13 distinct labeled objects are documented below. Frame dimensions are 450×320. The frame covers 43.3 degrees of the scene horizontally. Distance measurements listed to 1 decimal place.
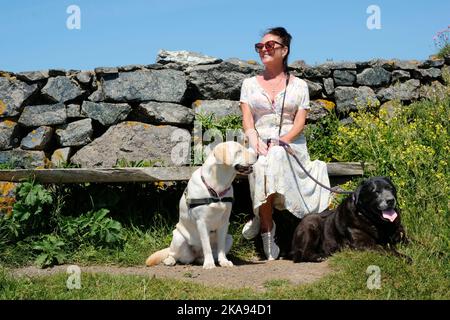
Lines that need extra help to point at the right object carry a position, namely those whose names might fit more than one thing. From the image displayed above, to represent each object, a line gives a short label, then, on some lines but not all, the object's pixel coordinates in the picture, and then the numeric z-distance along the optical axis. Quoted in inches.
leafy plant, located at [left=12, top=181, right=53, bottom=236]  238.1
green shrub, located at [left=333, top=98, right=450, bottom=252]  226.7
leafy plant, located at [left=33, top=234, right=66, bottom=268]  223.0
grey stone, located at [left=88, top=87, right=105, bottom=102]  303.9
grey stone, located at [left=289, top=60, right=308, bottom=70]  321.1
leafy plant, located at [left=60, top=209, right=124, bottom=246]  235.6
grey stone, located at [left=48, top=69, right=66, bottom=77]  304.7
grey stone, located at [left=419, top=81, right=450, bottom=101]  329.7
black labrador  202.4
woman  227.5
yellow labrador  200.4
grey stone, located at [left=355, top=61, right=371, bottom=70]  330.0
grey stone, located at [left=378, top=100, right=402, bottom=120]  299.8
